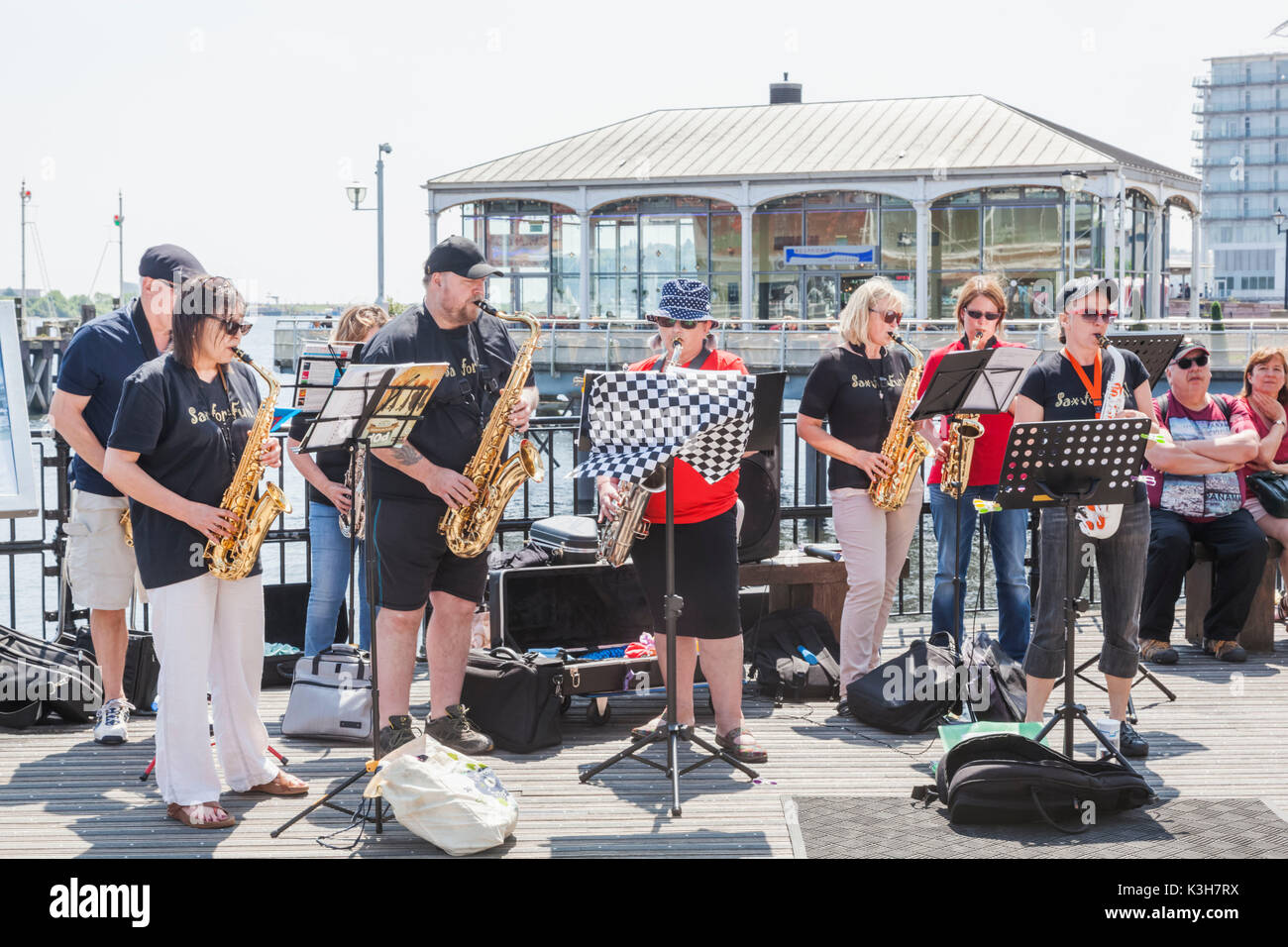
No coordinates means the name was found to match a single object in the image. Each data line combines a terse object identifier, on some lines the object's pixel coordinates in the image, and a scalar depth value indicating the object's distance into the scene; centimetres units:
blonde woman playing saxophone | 583
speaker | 658
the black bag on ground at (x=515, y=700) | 555
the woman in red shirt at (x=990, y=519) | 644
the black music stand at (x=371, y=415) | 421
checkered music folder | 475
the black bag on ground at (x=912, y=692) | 591
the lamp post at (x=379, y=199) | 2858
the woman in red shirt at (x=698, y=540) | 514
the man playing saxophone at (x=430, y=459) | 498
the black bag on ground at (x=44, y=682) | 587
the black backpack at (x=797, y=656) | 642
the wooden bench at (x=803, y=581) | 679
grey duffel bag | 566
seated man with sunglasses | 720
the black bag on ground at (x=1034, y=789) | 461
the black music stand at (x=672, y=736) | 495
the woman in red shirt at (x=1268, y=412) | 770
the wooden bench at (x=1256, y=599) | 745
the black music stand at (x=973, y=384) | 549
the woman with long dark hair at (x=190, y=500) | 442
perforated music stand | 479
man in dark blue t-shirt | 512
